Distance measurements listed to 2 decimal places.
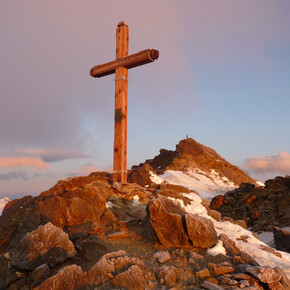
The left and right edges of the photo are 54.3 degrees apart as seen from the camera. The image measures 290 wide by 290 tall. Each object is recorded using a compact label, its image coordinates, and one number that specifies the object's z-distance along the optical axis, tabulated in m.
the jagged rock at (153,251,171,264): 5.00
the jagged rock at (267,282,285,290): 4.76
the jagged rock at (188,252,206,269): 5.03
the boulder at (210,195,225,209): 20.05
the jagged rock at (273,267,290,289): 4.93
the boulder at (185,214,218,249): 5.67
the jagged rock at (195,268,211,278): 4.74
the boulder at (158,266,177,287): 4.45
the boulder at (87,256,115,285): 4.42
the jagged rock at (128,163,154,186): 14.91
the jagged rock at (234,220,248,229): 9.21
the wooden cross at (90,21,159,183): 8.73
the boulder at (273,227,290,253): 9.31
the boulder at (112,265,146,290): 4.30
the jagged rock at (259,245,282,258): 6.73
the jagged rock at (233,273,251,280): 4.75
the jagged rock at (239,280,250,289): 4.50
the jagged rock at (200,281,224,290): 4.34
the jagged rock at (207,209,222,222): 8.41
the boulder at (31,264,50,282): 4.83
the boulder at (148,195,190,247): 5.72
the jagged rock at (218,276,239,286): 4.55
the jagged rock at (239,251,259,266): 5.58
